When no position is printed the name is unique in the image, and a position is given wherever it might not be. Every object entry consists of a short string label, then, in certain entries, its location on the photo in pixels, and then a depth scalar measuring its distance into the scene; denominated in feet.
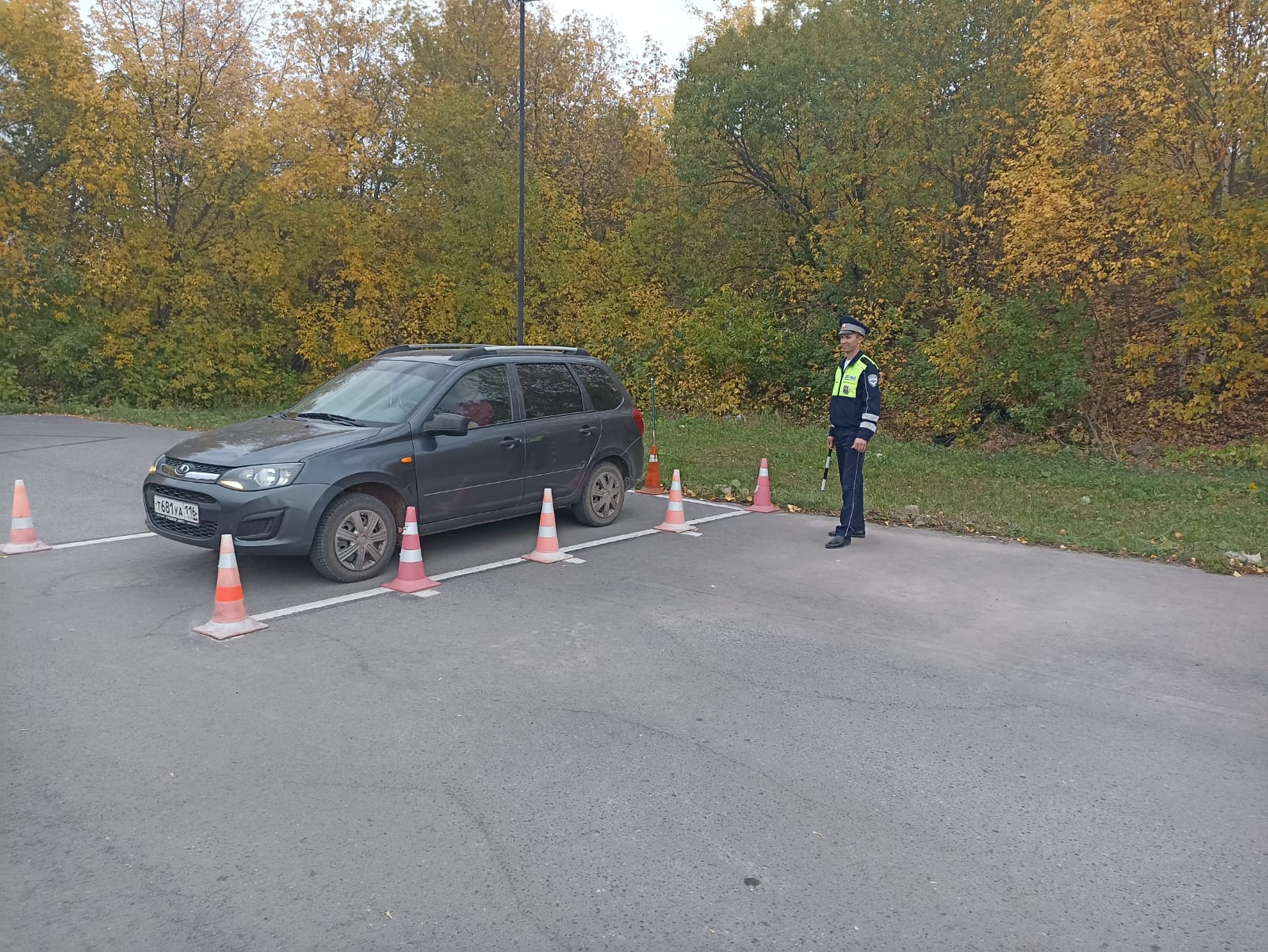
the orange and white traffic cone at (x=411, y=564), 21.68
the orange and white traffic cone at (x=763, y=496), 33.71
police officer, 27.53
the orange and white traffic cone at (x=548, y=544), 24.89
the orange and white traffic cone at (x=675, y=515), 29.63
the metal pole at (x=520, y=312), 72.97
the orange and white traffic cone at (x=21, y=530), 24.79
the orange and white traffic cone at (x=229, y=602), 18.54
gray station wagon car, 21.21
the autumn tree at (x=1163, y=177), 46.62
